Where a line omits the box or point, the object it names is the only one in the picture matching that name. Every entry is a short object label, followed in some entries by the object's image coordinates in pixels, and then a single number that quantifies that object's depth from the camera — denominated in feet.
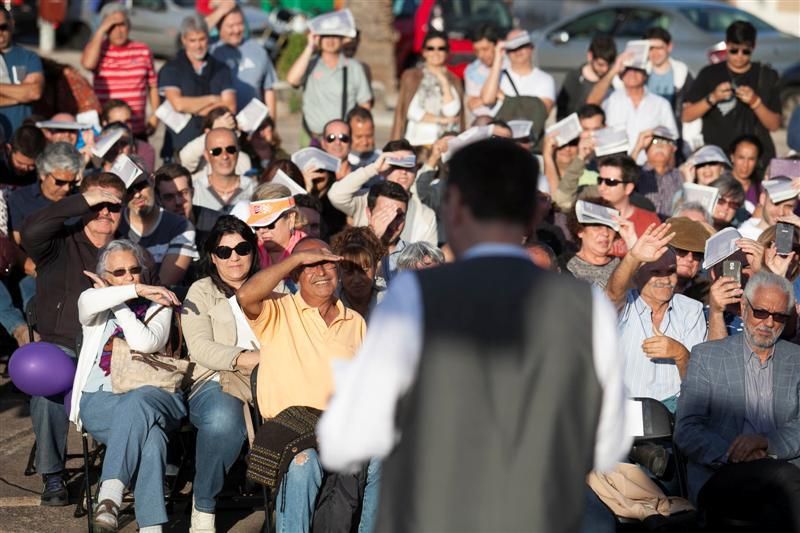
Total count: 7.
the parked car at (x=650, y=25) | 104.32
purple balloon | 41.73
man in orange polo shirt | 36.37
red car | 120.98
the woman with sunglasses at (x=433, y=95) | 67.56
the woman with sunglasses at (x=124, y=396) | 38.22
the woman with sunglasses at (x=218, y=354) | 40.01
